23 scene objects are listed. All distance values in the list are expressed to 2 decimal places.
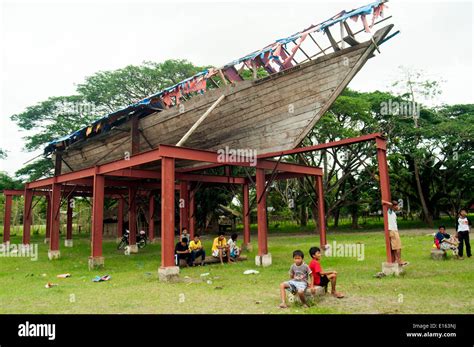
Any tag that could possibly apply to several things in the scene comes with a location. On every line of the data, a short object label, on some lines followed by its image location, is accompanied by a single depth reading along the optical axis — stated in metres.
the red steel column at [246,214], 14.89
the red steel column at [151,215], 21.35
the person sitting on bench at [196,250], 11.47
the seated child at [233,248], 12.30
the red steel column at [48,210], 22.12
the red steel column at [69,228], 20.75
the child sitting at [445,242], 10.36
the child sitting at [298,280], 5.82
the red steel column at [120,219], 23.16
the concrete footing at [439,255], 10.30
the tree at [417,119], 23.78
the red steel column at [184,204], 16.00
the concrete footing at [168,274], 8.95
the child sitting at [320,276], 6.38
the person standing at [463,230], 10.09
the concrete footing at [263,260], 11.02
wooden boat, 9.34
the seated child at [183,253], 11.30
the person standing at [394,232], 8.45
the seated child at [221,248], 12.00
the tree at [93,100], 25.28
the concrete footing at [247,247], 15.29
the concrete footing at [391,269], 8.29
